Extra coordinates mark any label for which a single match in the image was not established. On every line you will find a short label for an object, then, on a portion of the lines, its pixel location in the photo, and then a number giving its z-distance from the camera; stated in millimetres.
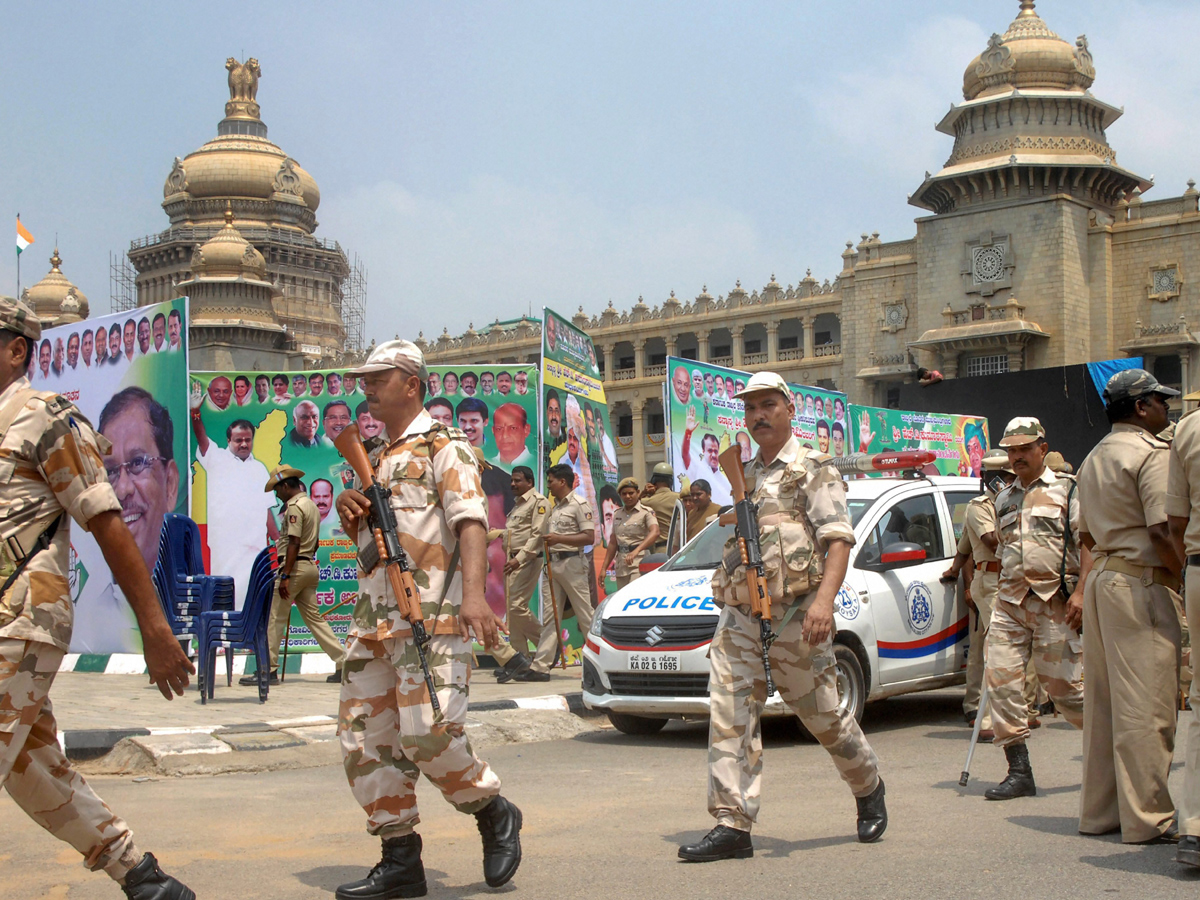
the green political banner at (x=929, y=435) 20234
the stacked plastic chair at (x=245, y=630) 9016
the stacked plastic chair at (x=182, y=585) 9211
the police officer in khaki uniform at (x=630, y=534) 11680
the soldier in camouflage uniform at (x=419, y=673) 4039
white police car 7773
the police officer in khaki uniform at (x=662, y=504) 12422
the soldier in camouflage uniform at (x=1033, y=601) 5793
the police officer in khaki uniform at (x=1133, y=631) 4680
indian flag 32469
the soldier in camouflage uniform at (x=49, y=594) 3396
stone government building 42688
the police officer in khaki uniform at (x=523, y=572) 10891
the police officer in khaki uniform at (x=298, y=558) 9945
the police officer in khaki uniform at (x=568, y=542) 10870
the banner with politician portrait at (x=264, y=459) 11617
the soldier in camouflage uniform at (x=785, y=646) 4633
